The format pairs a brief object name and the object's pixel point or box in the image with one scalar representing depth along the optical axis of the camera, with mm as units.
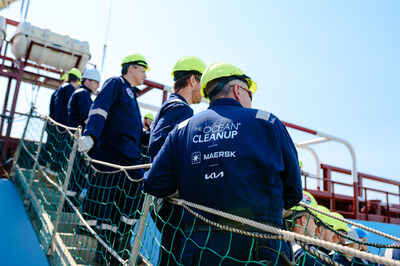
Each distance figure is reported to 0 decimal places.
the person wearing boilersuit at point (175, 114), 2125
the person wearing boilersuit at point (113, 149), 3164
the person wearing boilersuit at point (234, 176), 1502
